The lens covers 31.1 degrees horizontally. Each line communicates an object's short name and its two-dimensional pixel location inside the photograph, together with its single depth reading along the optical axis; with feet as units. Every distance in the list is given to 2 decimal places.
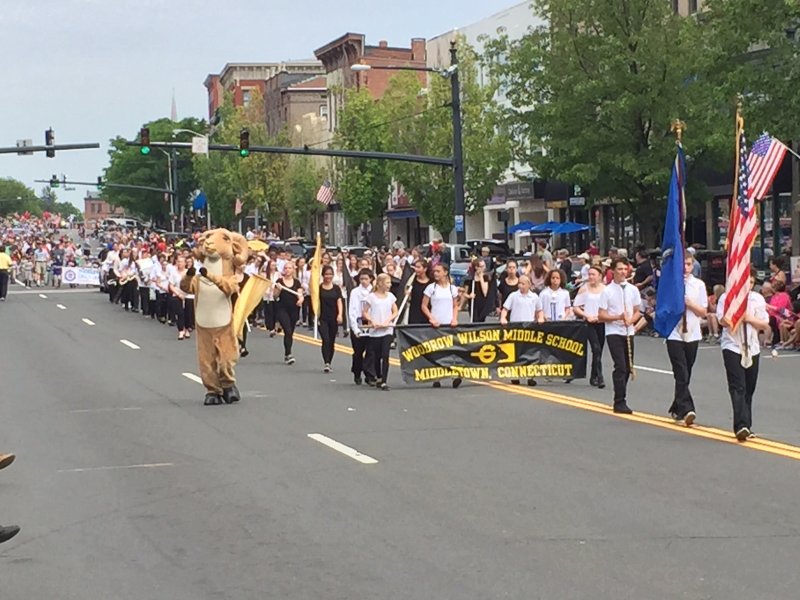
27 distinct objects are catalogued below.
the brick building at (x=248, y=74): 405.49
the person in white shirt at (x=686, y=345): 46.14
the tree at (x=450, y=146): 188.34
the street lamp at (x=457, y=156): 141.90
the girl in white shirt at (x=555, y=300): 64.59
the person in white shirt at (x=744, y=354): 42.27
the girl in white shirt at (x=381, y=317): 60.85
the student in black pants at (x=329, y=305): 68.33
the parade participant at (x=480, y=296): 79.82
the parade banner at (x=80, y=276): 177.47
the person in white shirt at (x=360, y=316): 61.31
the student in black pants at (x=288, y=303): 78.43
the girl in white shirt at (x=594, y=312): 58.70
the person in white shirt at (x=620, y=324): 50.42
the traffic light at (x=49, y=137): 161.68
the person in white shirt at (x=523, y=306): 63.26
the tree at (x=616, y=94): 125.18
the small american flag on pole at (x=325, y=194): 235.61
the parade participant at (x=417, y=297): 71.26
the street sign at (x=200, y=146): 153.25
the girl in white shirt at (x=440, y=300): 62.64
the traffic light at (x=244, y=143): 146.30
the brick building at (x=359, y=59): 284.00
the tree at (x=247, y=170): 284.20
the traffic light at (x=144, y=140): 149.08
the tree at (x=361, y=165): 217.56
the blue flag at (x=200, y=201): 364.13
